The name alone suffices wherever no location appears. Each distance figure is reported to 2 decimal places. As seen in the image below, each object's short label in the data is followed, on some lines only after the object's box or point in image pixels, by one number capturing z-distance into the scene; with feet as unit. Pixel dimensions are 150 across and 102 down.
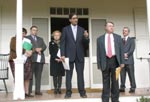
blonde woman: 24.97
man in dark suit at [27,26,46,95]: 23.82
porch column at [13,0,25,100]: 20.93
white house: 28.78
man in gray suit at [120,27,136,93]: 24.56
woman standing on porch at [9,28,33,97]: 21.97
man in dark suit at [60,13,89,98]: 20.77
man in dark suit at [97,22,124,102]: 19.44
